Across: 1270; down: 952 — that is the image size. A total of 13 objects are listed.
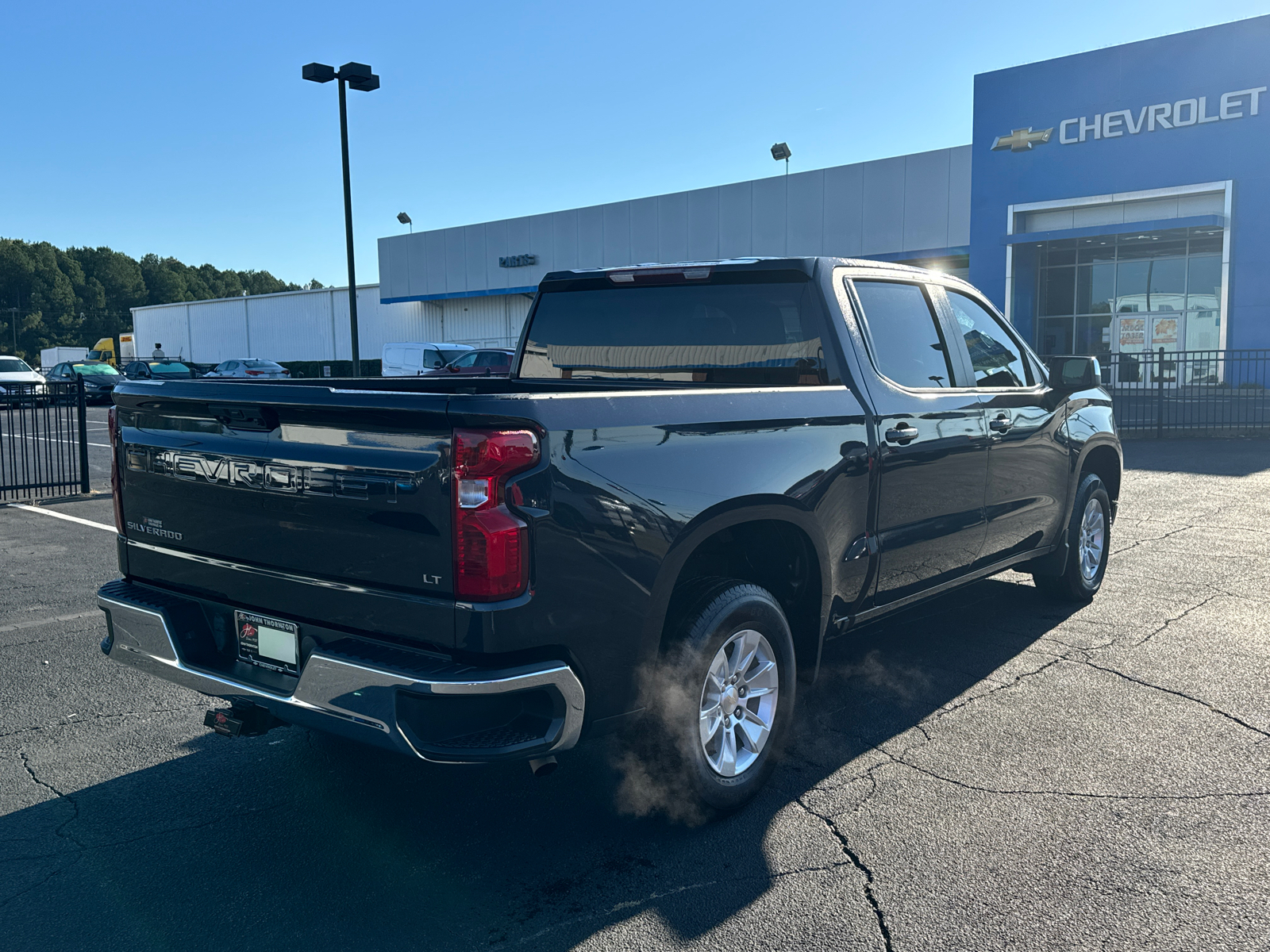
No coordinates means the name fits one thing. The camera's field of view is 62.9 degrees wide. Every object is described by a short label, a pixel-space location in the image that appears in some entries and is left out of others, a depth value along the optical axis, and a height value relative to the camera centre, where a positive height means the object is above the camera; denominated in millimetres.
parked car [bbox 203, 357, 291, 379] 37669 +111
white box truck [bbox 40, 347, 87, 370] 83812 +1416
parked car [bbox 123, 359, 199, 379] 38219 +88
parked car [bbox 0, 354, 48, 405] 33625 +53
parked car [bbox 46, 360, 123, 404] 34656 -90
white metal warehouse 32406 +4438
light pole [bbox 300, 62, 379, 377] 19062 +5393
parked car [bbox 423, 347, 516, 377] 25836 +204
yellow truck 66375 +1276
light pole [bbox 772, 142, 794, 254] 35781 +7375
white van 32438 +413
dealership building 26328 +4745
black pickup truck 2844 -485
